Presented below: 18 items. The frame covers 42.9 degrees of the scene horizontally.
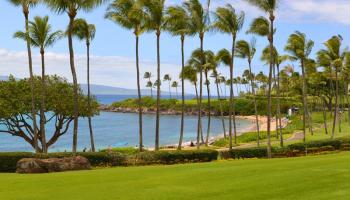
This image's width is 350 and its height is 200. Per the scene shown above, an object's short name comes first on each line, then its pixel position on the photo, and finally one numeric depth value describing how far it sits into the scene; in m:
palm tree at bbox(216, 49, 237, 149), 54.00
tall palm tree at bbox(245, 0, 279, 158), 35.97
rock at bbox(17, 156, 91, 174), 23.39
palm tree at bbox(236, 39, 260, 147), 51.57
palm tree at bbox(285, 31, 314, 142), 48.75
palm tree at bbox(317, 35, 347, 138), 52.38
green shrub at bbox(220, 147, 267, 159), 35.16
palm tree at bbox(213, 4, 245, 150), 40.71
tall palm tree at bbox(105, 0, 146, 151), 38.31
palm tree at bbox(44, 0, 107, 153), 28.48
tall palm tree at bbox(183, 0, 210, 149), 42.44
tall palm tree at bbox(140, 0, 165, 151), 38.49
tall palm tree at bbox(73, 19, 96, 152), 43.06
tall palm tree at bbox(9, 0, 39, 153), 32.94
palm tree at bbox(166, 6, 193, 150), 40.31
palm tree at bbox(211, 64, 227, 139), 62.90
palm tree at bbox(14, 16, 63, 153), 34.38
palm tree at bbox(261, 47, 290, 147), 56.87
